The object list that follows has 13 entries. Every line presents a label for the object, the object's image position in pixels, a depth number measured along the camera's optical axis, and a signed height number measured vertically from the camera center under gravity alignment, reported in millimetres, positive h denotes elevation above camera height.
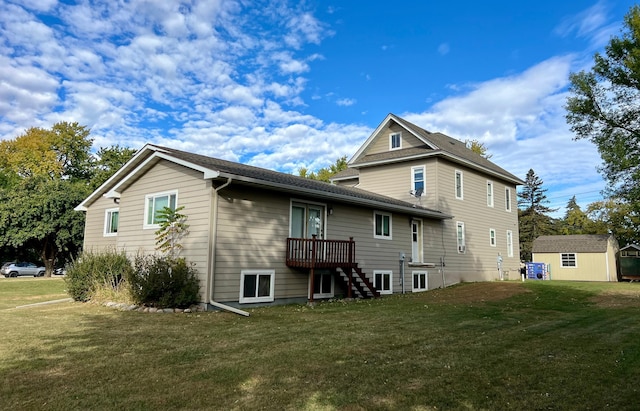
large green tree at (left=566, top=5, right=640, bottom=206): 19938 +7527
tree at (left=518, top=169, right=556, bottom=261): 51969 +6086
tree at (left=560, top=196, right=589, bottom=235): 45784 +4873
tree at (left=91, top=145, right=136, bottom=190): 37750 +8843
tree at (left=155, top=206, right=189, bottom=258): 11867 +775
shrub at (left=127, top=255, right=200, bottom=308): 10680 -743
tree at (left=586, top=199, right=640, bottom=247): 38312 +3891
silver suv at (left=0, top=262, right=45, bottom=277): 34281 -1205
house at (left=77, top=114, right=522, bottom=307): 11461 +1353
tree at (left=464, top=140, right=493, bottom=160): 39469 +10546
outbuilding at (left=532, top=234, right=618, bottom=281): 30828 +381
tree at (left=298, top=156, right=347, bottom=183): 46062 +9950
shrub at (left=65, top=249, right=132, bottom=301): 12633 -527
